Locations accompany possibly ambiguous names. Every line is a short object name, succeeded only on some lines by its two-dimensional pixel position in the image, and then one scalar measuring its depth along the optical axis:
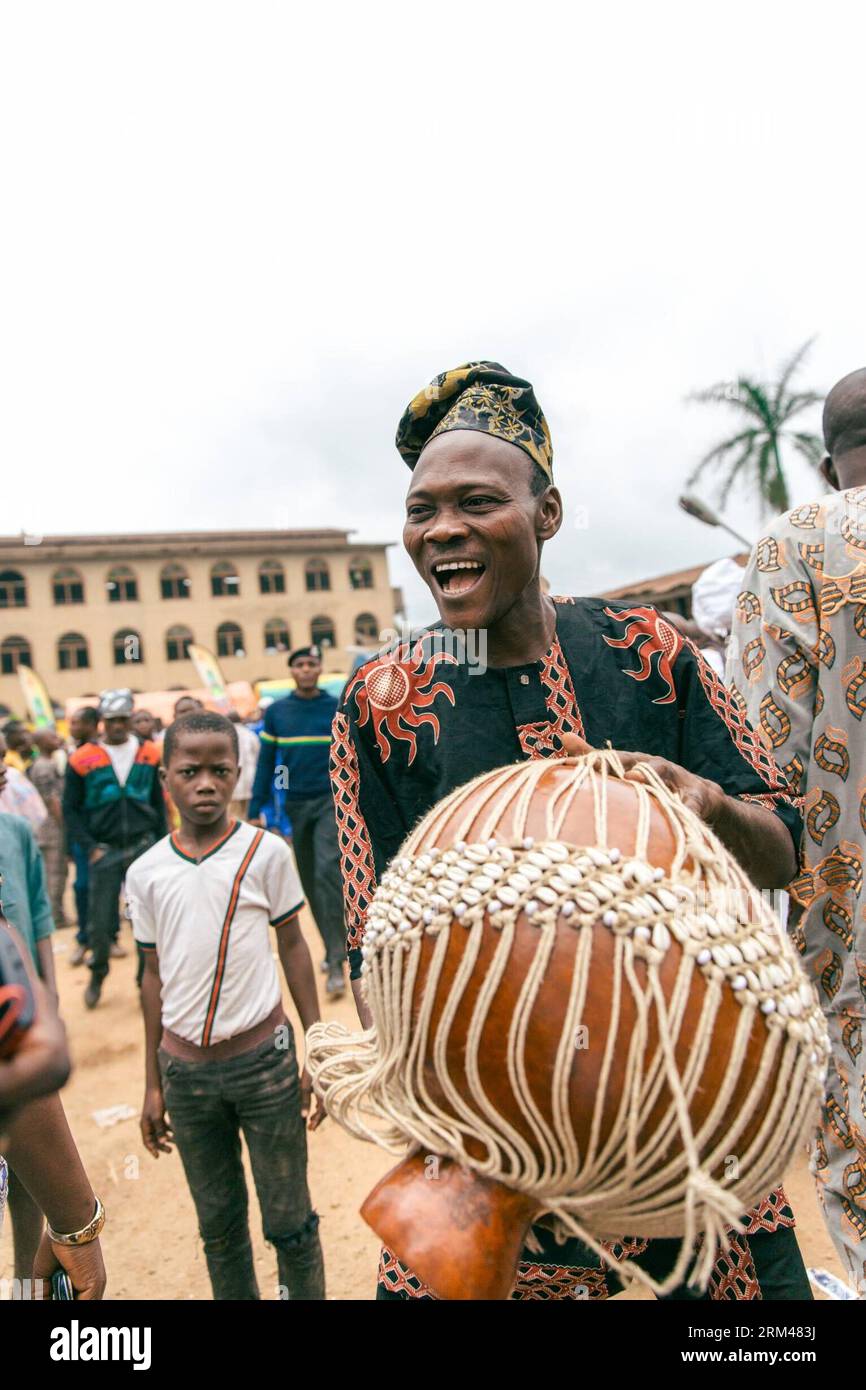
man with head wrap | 1.50
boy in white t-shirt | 2.62
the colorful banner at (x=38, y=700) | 19.33
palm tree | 16.81
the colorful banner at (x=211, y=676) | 21.39
